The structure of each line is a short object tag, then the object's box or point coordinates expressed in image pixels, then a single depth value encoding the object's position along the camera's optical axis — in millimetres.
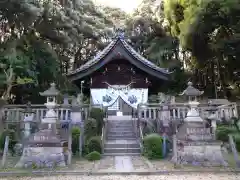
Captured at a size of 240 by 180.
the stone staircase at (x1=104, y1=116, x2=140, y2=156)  11258
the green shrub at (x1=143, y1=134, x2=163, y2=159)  10352
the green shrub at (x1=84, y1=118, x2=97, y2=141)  12545
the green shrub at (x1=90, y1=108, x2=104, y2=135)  13516
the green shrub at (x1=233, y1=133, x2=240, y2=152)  11292
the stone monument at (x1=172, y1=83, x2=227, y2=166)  8812
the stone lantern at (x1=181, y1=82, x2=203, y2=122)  9430
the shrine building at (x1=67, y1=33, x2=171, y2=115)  18062
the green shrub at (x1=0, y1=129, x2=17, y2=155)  11352
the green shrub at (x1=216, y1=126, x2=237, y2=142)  11978
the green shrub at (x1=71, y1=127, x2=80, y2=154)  11027
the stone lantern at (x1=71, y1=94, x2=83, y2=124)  12781
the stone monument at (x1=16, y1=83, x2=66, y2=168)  8719
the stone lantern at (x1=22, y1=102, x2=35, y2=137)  12414
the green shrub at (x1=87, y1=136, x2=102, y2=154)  10820
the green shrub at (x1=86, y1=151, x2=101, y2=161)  10078
